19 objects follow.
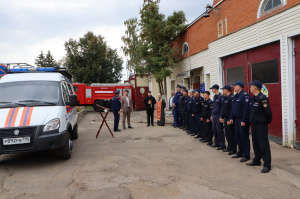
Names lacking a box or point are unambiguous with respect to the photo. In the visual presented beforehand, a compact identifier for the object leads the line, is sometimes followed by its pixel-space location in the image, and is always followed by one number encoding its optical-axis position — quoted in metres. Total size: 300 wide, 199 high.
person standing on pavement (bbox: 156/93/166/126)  12.80
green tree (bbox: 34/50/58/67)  63.56
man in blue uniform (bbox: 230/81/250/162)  5.82
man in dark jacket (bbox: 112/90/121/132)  11.55
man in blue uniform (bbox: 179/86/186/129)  11.23
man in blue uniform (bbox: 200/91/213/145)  8.14
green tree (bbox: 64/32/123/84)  32.31
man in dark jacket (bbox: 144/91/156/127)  12.88
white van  5.64
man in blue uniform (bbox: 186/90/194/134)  9.79
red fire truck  23.19
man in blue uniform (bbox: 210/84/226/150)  7.32
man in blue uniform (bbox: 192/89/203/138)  8.93
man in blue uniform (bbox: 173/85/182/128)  12.06
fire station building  7.23
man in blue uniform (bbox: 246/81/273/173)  5.17
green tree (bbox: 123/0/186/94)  16.89
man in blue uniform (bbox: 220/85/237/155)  6.68
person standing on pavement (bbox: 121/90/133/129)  12.28
